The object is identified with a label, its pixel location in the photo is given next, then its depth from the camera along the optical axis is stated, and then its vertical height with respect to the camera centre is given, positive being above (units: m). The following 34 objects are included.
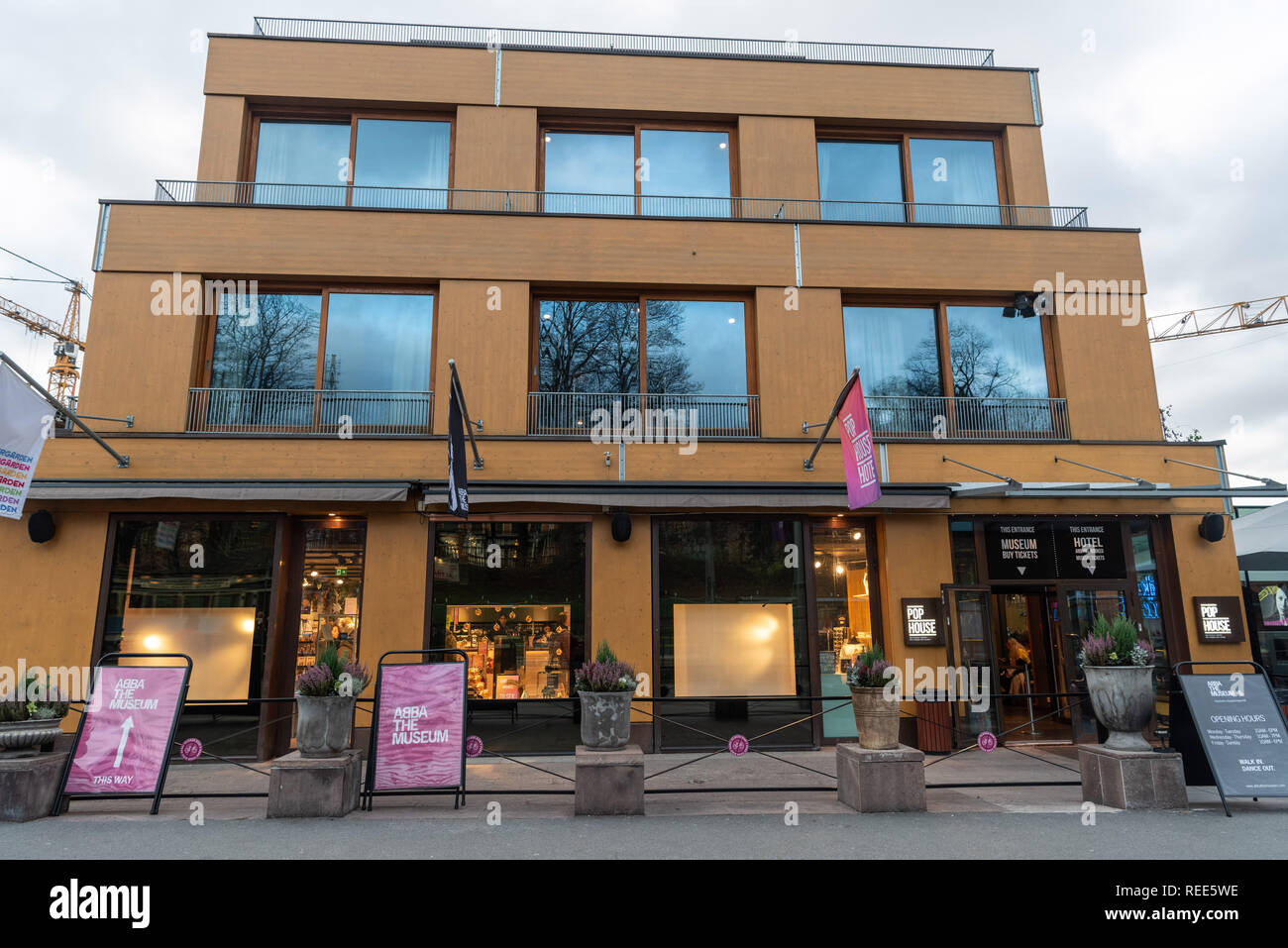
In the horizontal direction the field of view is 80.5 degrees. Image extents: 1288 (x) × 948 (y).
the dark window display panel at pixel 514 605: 12.00 +0.22
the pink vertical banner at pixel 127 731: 7.64 -1.09
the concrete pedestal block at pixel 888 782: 7.71 -1.66
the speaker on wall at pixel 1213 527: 12.66 +1.40
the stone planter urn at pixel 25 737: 7.46 -1.10
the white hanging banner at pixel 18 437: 9.04 +2.23
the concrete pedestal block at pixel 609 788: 7.61 -1.67
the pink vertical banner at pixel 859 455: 9.96 +2.14
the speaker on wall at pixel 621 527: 11.99 +1.42
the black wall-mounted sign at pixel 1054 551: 12.73 +1.06
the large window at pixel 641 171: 14.03 +8.29
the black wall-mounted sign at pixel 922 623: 12.13 -0.12
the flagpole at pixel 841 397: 10.31 +3.03
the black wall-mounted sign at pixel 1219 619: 12.38 -0.10
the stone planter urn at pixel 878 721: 7.95 -1.08
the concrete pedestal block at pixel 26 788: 7.27 -1.56
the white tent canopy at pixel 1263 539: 12.35 +1.25
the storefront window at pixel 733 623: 11.91 -0.09
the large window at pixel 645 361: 13.05 +4.43
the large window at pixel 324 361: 12.62 +4.34
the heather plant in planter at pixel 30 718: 7.49 -0.93
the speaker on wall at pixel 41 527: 11.38 +1.43
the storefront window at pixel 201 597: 11.60 +0.38
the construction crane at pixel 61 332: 68.78 +28.35
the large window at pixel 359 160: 13.73 +8.30
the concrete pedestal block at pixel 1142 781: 7.71 -1.68
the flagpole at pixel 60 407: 9.31 +2.95
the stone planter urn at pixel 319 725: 7.76 -1.05
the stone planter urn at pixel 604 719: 7.93 -1.03
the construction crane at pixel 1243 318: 62.19 +24.21
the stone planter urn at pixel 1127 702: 7.99 -0.92
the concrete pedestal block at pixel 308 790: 7.48 -1.63
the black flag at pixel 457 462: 9.92 +2.06
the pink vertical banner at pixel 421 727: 7.87 -1.11
